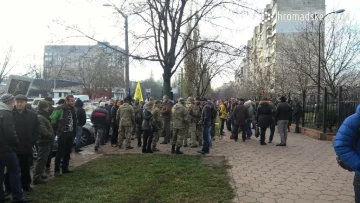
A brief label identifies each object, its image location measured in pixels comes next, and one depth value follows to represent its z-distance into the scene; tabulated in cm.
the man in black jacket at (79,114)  944
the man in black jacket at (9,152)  468
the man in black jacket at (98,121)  1022
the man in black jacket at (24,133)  542
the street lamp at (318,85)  1553
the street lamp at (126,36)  1230
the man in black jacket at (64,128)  684
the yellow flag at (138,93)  1757
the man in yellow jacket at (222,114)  1482
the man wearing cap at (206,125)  966
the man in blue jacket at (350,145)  303
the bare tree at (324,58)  2081
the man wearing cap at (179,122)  935
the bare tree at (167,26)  1241
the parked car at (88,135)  1184
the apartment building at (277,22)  3944
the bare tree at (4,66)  3197
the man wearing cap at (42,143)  620
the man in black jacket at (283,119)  1155
